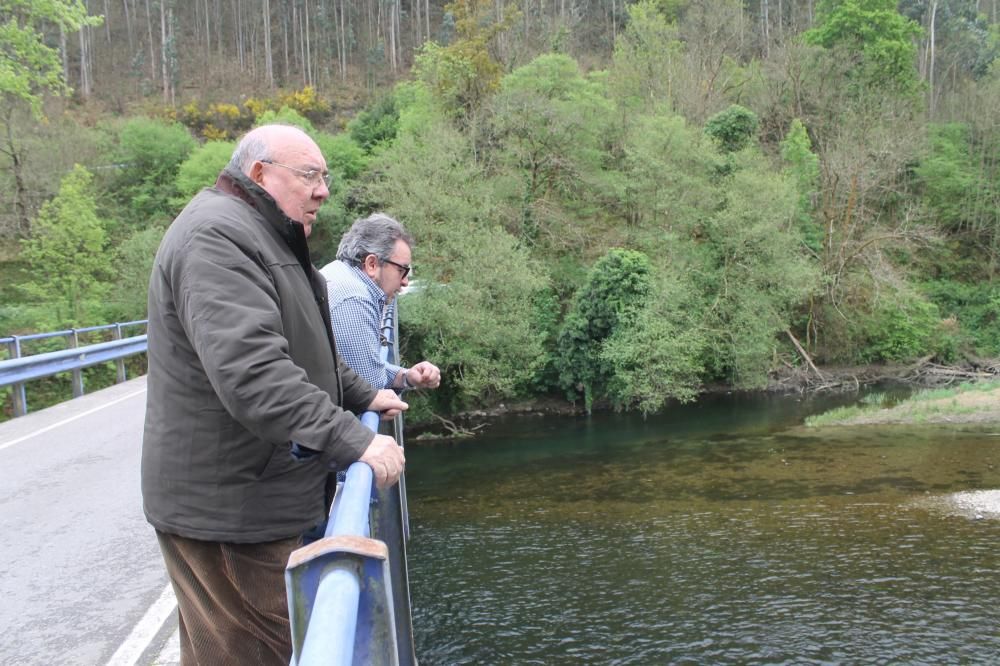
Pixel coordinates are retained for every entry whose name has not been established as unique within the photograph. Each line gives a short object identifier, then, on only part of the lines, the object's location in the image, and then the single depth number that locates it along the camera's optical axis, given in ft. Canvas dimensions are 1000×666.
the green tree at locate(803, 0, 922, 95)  159.84
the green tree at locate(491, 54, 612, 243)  115.65
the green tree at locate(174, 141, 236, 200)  136.67
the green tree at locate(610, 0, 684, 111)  144.36
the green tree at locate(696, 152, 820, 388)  102.47
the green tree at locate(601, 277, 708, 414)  92.12
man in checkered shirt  12.92
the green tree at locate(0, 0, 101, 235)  49.96
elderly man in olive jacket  6.76
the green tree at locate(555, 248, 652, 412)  98.99
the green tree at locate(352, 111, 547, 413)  91.81
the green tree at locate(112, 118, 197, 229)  144.36
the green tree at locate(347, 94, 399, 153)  153.38
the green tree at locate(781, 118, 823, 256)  119.96
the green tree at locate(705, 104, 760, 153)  120.47
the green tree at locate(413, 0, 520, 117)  129.40
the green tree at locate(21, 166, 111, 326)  90.22
